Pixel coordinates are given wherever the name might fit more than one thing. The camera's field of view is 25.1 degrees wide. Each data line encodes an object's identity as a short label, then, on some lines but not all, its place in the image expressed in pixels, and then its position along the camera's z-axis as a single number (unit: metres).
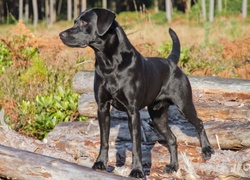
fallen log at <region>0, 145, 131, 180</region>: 5.05
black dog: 5.00
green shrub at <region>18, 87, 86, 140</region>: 7.65
